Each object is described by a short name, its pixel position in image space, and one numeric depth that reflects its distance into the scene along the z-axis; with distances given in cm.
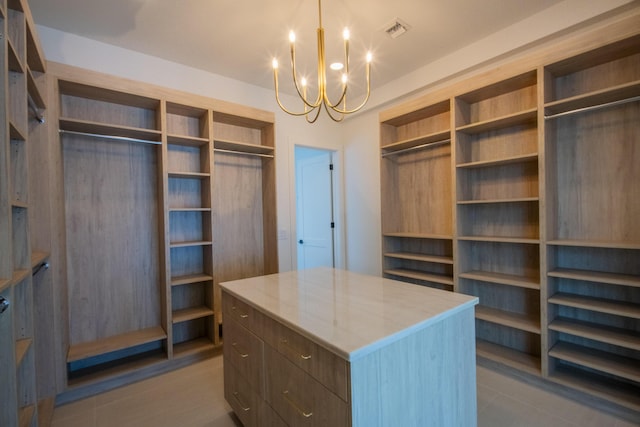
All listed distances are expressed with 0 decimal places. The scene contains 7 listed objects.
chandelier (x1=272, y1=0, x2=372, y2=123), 183
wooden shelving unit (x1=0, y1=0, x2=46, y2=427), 144
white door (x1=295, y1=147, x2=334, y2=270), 449
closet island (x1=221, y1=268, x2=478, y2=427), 108
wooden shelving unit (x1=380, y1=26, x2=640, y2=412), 201
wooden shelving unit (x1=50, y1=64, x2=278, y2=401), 246
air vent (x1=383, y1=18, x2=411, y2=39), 241
